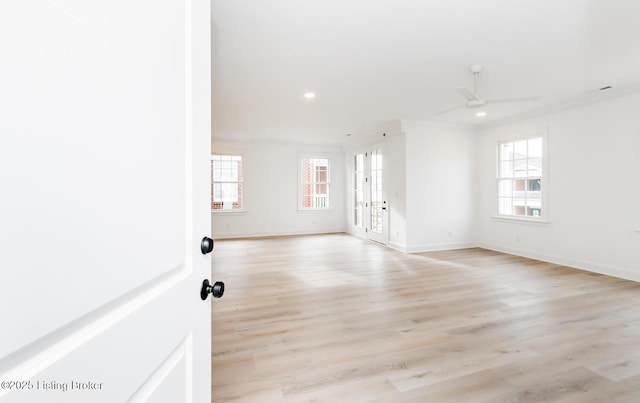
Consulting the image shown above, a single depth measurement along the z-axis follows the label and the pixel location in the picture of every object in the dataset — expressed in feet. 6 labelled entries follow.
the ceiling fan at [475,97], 10.57
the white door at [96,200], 1.14
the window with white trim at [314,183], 27.40
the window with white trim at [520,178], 17.02
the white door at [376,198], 21.50
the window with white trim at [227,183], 24.75
